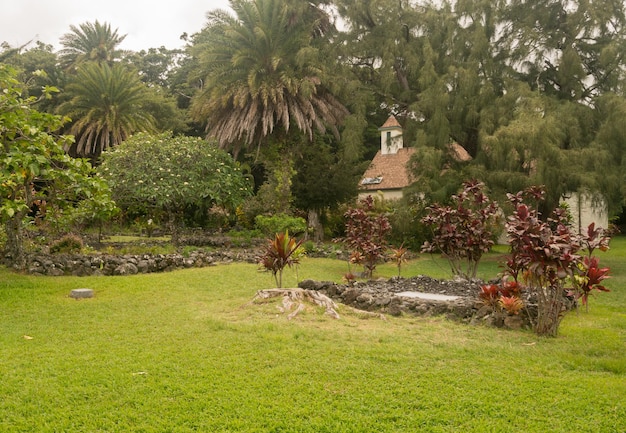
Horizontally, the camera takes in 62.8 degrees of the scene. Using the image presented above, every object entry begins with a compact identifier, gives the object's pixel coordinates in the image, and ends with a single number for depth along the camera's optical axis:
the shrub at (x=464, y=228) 9.08
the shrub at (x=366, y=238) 10.95
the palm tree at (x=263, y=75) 16.64
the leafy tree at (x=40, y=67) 25.08
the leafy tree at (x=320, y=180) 18.84
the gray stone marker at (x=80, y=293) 7.90
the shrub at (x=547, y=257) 5.38
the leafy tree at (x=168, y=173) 14.20
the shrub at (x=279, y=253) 7.83
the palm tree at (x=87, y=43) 30.72
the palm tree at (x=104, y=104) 22.67
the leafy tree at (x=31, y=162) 7.34
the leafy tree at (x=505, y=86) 12.99
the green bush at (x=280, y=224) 16.27
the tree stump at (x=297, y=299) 6.74
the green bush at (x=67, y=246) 12.33
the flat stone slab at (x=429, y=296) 7.62
